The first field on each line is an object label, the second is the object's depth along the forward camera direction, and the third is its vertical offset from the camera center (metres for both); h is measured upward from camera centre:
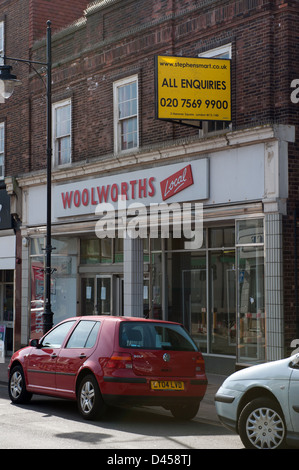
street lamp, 16.77 +1.98
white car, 8.03 -1.42
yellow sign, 15.76 +3.85
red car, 10.52 -1.30
